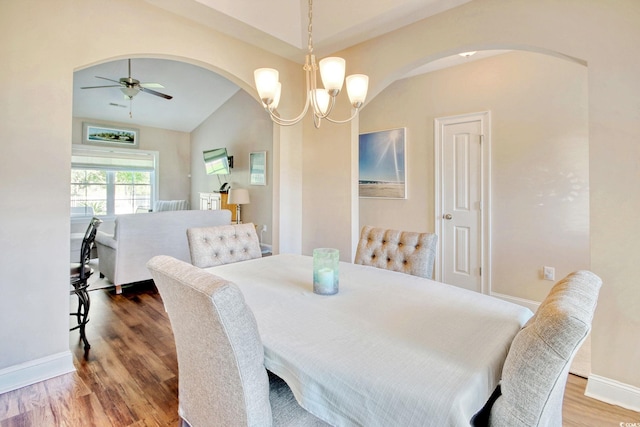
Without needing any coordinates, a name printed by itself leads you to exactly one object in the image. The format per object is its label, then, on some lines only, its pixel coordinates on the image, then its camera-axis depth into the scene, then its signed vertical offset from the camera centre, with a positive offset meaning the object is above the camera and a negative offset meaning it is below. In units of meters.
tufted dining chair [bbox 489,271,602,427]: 0.73 -0.35
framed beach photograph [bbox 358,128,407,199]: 4.01 +0.69
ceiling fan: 4.36 +1.84
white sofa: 3.65 -0.30
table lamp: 5.72 +0.35
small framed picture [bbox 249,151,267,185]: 5.80 +0.92
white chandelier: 1.70 +0.76
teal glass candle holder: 1.54 -0.28
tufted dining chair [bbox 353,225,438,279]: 1.97 -0.22
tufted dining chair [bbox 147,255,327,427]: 0.95 -0.44
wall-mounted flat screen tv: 6.49 +1.16
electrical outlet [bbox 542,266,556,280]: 3.05 -0.54
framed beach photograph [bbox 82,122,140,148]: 6.42 +1.71
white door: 3.50 +0.19
